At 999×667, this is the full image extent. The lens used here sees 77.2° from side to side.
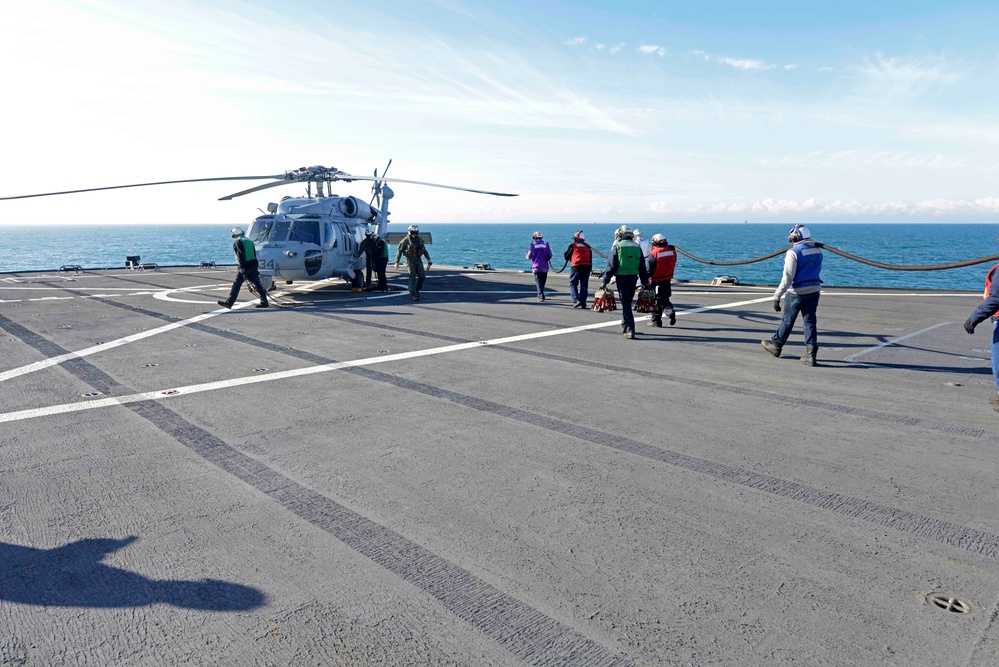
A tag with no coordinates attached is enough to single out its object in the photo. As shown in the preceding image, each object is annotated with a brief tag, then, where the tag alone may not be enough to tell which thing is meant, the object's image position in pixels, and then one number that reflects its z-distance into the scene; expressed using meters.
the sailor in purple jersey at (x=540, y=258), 15.30
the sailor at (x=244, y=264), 13.80
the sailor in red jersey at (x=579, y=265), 13.96
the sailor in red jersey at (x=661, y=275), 11.68
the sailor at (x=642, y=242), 11.23
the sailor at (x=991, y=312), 5.87
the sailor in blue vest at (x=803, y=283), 8.42
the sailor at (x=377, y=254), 18.38
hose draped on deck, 6.46
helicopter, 15.79
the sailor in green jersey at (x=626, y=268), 10.66
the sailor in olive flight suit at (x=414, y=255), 15.57
